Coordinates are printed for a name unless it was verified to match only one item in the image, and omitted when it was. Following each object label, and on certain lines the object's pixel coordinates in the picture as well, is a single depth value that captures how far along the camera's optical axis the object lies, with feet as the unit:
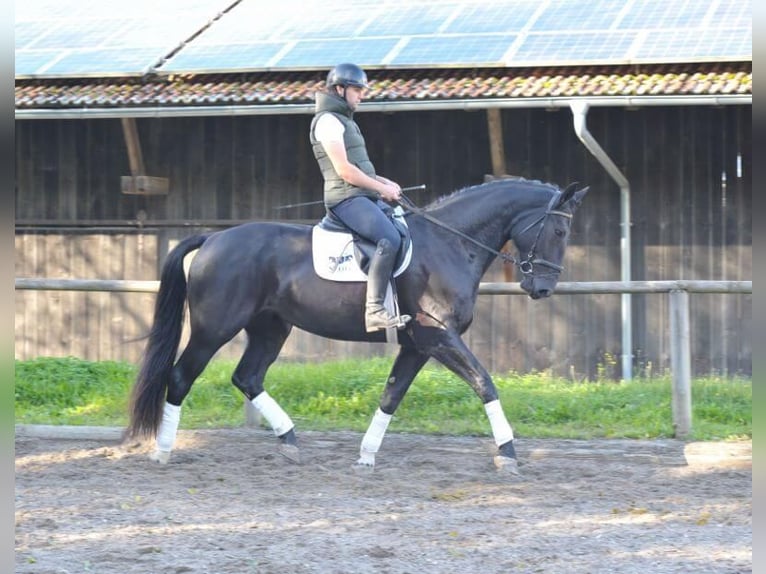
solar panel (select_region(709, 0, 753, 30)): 38.50
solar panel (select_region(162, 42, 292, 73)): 40.34
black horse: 24.13
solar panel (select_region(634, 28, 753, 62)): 35.99
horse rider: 23.29
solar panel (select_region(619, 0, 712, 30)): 39.93
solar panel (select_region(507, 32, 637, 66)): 37.42
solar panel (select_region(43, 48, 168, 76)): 41.39
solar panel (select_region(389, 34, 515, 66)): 38.40
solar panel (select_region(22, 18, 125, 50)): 45.83
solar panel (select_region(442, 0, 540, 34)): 41.88
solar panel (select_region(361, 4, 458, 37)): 42.75
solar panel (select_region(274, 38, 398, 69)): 39.42
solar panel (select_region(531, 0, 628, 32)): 40.93
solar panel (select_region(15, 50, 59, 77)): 42.00
